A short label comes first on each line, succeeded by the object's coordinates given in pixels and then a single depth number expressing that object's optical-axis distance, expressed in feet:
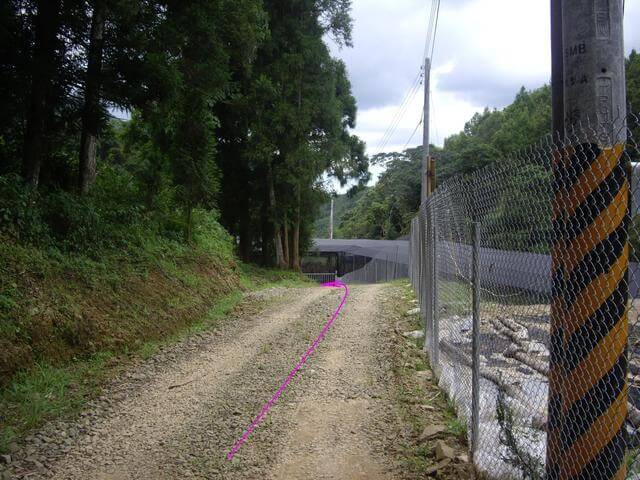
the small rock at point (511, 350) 11.27
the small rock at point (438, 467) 11.58
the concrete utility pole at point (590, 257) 6.78
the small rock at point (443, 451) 11.96
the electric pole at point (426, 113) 62.25
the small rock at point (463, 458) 11.82
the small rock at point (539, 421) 10.11
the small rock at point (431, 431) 13.35
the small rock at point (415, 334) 24.97
